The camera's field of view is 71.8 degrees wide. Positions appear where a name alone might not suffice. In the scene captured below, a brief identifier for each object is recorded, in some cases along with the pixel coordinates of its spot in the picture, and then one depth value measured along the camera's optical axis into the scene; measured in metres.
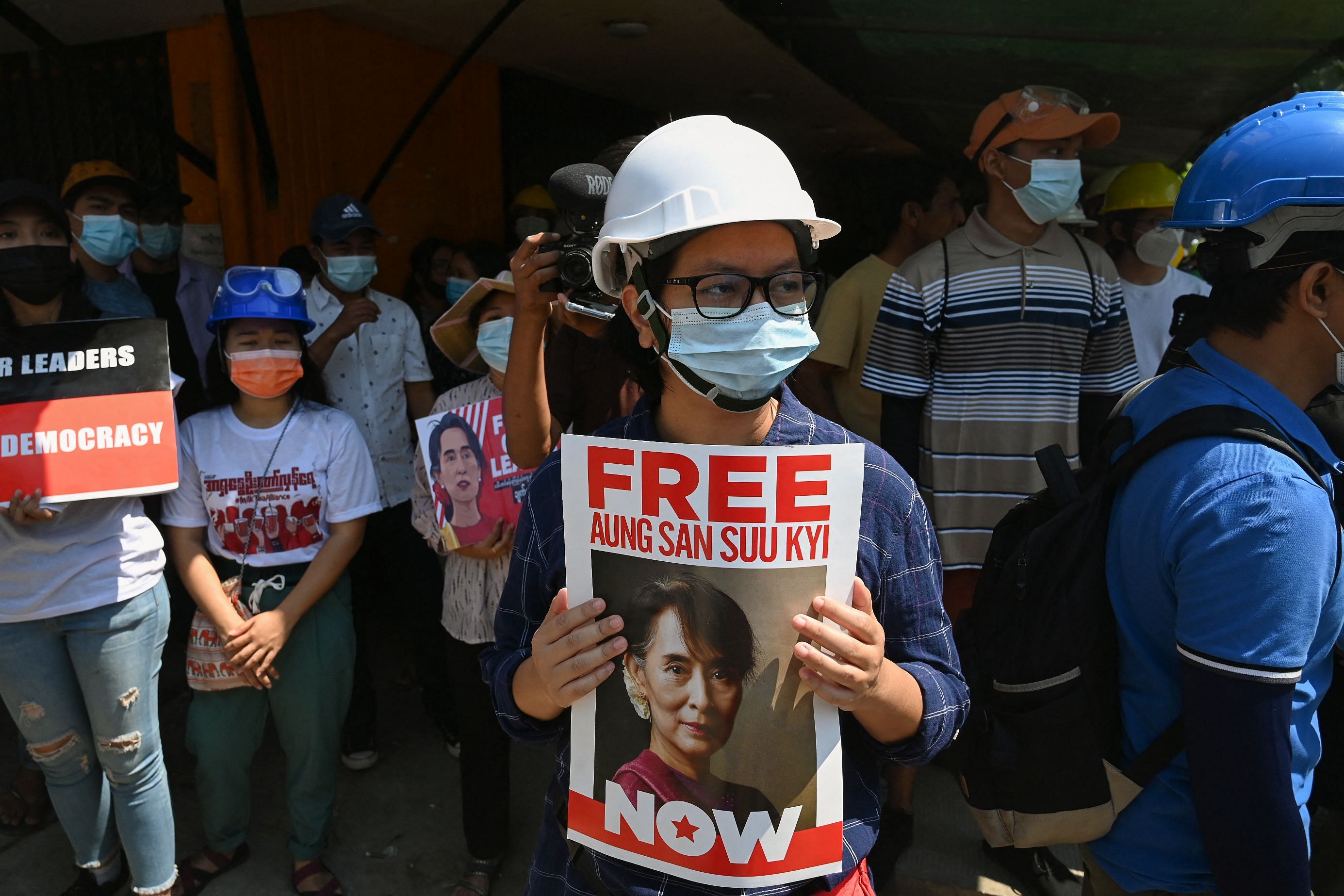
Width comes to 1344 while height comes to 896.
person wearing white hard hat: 1.25
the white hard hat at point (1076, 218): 4.67
